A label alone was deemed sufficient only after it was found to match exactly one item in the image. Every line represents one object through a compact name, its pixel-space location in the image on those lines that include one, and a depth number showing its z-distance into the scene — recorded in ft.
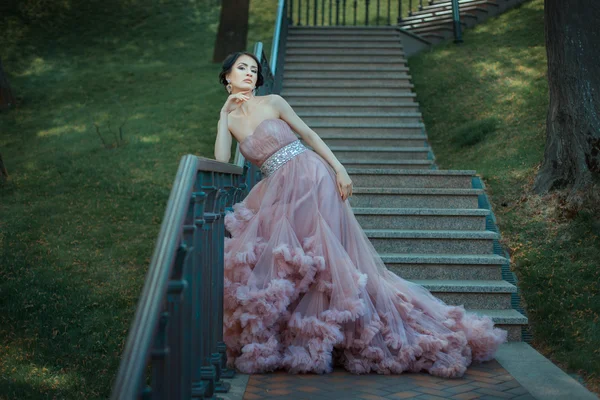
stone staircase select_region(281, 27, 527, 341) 17.83
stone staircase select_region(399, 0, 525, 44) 43.11
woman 12.77
